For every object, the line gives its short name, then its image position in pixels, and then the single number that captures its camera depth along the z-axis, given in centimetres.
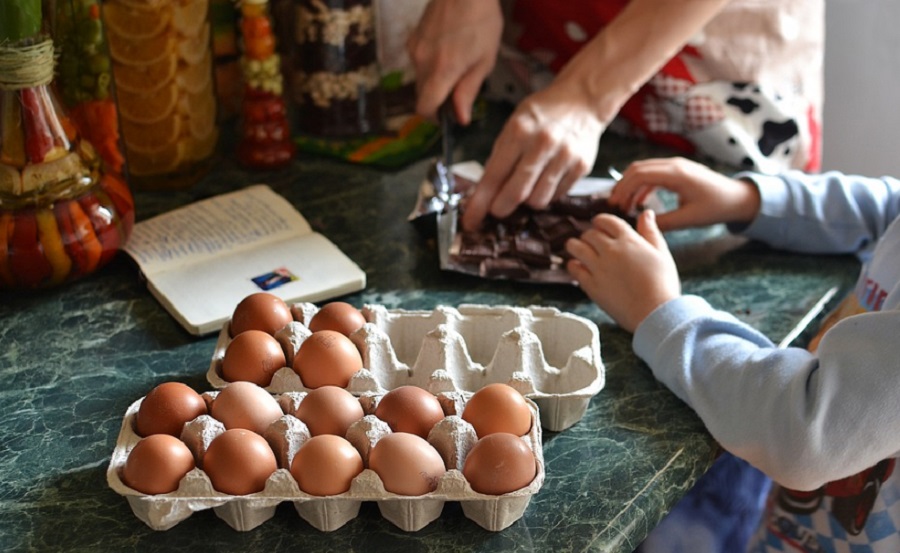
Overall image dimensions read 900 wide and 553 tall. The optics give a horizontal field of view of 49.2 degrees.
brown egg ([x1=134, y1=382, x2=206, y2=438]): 90
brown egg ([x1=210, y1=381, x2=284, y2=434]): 90
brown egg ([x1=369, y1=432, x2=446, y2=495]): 84
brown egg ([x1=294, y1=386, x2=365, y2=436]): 90
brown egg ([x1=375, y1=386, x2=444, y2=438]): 90
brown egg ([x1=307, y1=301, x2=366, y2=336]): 107
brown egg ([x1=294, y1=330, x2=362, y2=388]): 99
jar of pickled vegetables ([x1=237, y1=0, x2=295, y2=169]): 151
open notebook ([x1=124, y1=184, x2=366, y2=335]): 123
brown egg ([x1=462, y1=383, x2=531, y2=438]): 90
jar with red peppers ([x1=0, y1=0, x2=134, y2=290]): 111
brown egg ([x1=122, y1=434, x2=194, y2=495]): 84
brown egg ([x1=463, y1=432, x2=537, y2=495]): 84
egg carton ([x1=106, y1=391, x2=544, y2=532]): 84
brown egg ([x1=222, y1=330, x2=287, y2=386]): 99
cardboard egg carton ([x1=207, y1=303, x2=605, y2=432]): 100
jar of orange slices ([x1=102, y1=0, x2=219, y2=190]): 139
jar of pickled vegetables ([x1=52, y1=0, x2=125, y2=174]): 125
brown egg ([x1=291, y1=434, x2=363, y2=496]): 84
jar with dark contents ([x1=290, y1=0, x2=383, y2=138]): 158
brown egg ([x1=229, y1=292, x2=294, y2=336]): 106
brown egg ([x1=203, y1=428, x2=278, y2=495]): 84
